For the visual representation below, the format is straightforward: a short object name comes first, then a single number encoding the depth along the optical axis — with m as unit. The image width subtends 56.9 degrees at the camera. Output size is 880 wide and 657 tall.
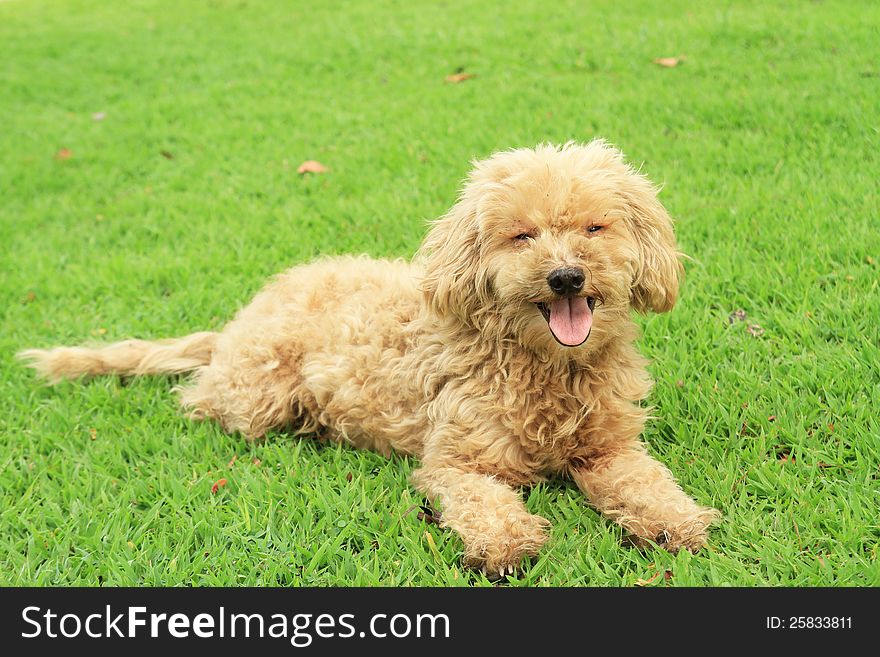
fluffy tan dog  3.02
